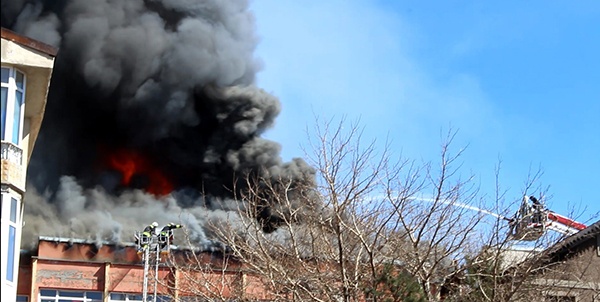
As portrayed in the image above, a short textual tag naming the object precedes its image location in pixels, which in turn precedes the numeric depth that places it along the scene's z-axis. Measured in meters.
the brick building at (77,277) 38.91
